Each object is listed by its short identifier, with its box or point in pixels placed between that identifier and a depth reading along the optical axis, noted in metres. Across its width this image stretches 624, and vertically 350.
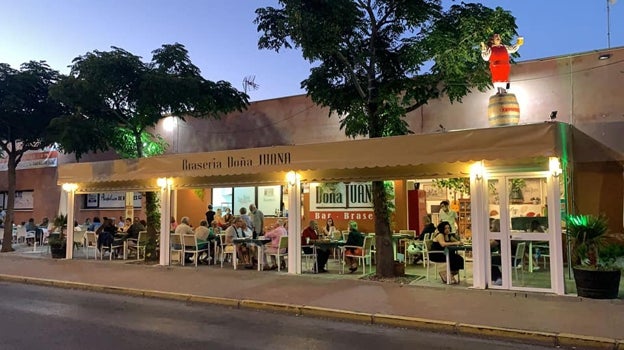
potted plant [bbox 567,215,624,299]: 8.72
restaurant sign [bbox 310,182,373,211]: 17.88
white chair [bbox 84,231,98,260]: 16.45
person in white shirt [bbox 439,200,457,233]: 14.24
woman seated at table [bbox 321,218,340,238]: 15.00
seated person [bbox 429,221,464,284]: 10.59
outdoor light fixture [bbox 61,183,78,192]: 16.62
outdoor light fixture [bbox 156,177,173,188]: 14.53
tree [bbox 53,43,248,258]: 14.49
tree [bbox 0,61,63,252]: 17.97
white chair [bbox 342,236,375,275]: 12.40
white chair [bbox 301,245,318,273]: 12.57
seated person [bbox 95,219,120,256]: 16.33
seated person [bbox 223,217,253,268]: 13.66
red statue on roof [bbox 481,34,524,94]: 10.60
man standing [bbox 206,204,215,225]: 18.62
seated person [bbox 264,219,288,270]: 12.95
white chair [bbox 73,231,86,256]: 17.05
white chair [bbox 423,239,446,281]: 10.88
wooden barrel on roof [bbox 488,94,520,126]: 10.38
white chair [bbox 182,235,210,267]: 14.11
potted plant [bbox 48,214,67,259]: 16.86
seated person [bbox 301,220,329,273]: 12.73
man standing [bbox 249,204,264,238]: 15.62
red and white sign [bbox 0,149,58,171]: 25.98
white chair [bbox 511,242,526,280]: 9.77
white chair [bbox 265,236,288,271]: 12.75
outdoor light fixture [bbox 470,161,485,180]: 10.06
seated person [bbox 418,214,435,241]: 13.43
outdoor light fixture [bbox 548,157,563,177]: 9.38
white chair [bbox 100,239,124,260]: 16.23
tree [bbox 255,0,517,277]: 11.12
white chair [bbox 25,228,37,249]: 20.86
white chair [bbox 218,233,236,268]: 13.81
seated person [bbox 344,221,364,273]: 12.55
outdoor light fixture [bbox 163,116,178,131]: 22.38
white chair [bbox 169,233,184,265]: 14.40
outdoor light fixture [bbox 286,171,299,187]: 12.35
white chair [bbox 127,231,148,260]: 15.80
